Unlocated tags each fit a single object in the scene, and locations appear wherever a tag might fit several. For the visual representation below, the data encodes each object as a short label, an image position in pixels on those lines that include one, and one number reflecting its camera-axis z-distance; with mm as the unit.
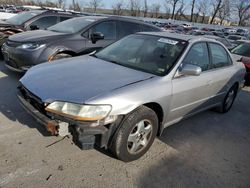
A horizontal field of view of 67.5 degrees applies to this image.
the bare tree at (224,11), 49426
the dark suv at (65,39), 4012
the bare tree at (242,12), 49840
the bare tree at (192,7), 50291
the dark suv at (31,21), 5417
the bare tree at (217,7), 47725
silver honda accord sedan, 1977
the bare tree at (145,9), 53656
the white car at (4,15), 11977
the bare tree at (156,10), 57978
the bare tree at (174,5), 51174
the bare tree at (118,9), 52047
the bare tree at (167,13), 54631
